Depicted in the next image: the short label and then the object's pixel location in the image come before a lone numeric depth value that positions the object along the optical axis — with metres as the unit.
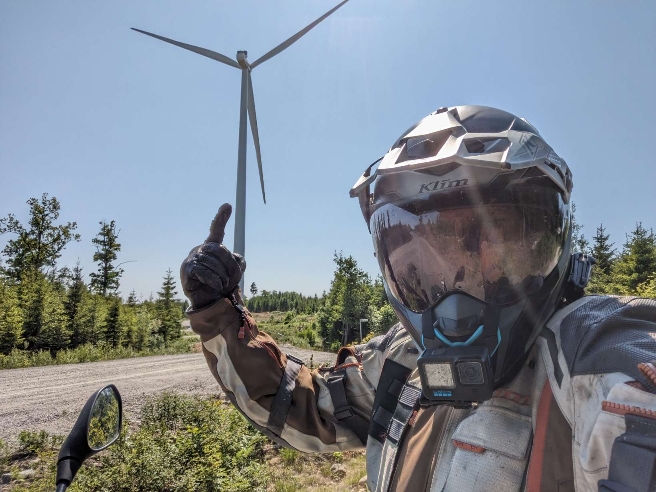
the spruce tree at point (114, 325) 23.47
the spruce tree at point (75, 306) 20.89
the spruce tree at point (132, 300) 34.28
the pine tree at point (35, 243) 26.53
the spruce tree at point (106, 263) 32.16
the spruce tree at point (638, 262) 18.48
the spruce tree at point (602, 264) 17.31
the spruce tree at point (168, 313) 29.28
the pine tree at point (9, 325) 16.94
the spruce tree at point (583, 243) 30.86
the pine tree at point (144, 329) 24.75
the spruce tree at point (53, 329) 19.02
